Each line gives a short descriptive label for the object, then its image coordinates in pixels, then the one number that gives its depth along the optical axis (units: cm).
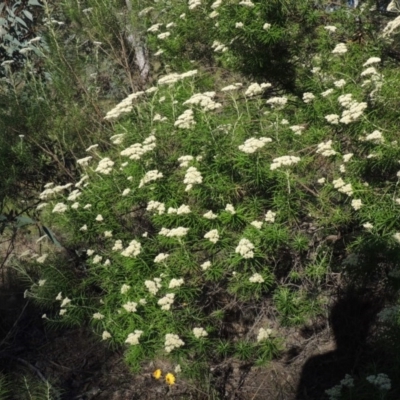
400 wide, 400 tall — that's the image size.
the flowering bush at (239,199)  366
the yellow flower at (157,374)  513
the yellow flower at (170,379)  495
